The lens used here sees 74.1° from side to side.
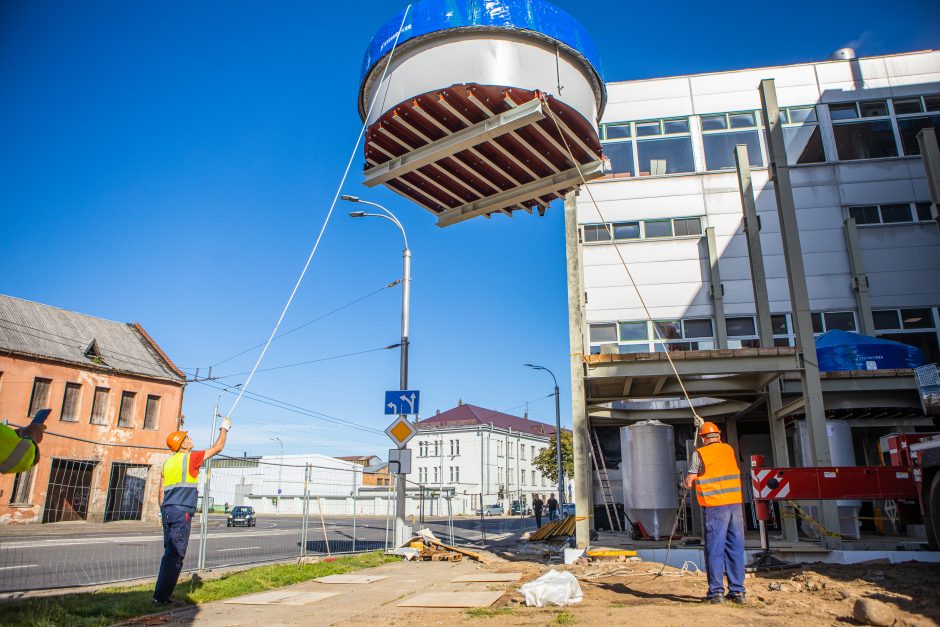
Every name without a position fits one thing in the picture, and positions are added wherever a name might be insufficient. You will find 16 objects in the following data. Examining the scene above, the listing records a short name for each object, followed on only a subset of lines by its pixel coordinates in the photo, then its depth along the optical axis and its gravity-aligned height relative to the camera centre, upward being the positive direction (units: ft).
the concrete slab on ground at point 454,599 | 21.53 -4.27
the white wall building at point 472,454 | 216.74 +8.06
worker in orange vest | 20.85 -1.26
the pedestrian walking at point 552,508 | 116.43 -5.61
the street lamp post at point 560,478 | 99.85 -0.17
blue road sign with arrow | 43.86 +5.14
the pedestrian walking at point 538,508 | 96.95 -4.83
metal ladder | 63.82 -1.22
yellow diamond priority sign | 43.04 +3.08
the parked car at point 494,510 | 184.75 -9.58
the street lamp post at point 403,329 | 42.42 +11.02
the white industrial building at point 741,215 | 68.03 +29.16
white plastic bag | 20.61 -3.70
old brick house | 92.02 +14.28
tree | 170.40 +4.78
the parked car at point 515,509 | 186.29 -9.76
